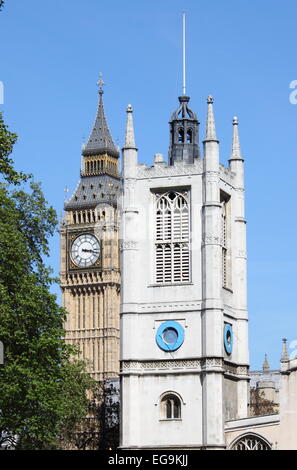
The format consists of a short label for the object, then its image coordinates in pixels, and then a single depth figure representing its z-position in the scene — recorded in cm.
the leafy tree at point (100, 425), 9125
